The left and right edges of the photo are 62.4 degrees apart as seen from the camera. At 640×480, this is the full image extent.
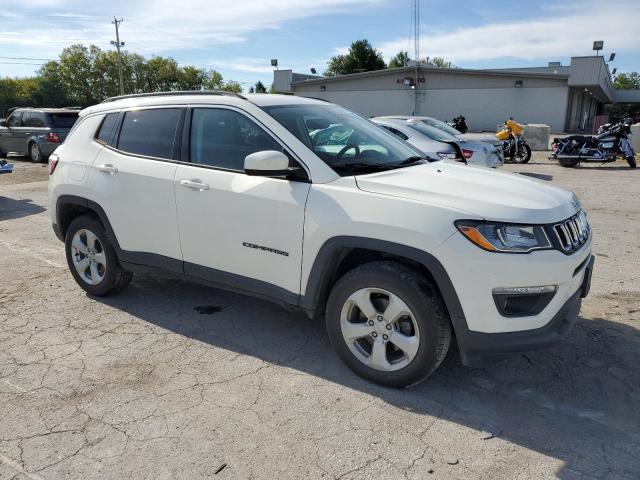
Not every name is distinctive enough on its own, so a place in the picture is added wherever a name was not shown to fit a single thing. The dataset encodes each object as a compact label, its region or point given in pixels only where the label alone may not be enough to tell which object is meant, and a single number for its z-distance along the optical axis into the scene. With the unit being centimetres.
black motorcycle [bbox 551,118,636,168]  1525
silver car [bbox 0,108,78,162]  1652
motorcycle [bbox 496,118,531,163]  1642
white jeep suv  289
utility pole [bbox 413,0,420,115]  3616
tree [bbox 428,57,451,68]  9820
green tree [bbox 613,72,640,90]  10051
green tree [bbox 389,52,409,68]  7390
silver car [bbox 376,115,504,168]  1158
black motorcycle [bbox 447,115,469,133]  2202
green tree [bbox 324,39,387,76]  6825
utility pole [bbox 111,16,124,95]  6588
